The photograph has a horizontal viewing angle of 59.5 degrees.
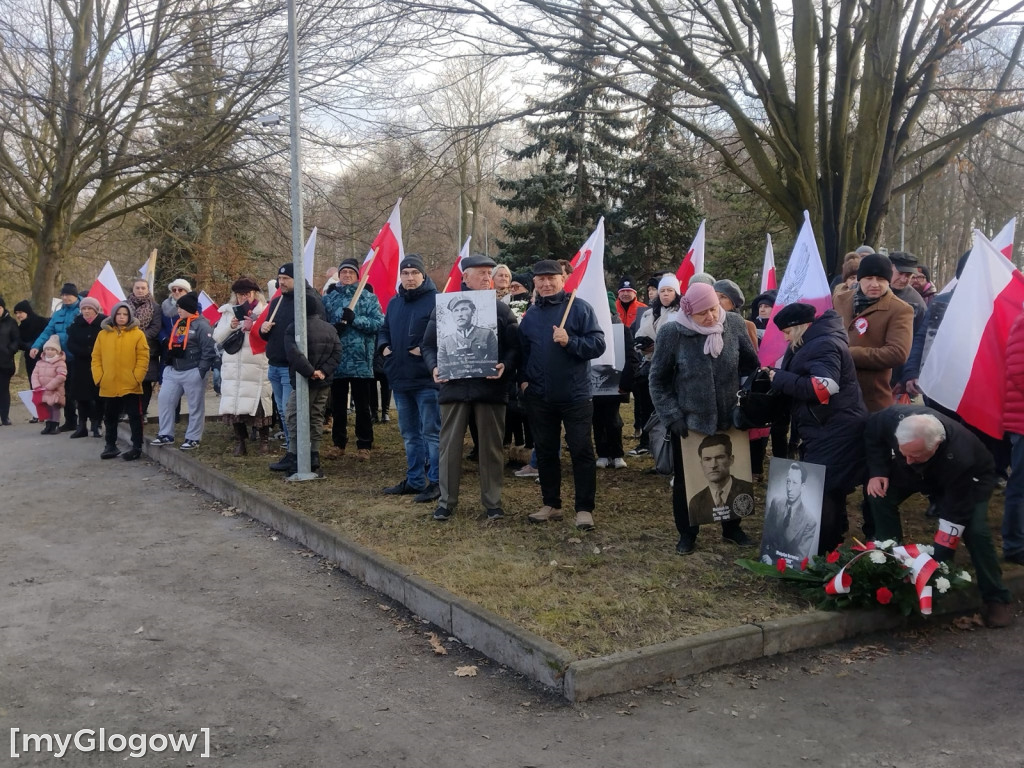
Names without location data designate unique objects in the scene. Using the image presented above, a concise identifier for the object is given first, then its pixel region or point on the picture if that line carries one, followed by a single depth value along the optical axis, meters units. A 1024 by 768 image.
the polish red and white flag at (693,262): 10.09
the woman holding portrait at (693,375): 6.25
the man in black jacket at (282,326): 9.54
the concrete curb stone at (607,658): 4.38
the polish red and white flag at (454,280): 10.54
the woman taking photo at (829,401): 5.75
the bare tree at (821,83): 12.59
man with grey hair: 5.12
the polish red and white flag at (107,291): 13.30
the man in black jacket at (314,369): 9.05
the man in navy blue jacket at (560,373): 7.00
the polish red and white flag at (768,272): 11.29
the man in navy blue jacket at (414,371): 8.10
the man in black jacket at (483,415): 7.24
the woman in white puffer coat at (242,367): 10.56
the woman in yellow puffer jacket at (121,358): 10.70
